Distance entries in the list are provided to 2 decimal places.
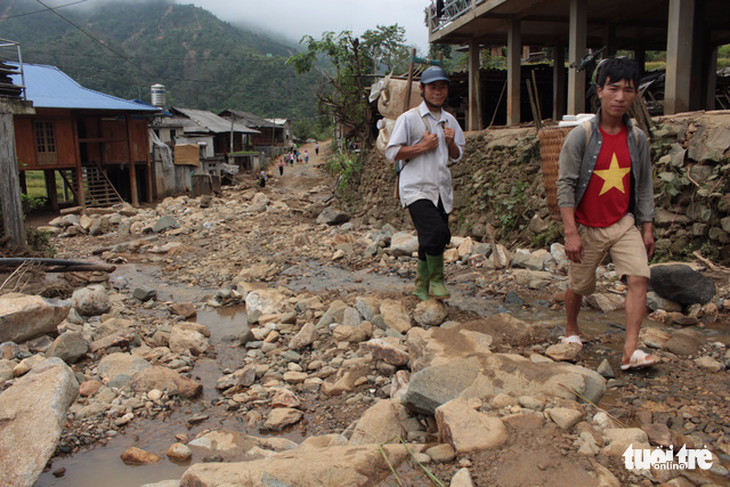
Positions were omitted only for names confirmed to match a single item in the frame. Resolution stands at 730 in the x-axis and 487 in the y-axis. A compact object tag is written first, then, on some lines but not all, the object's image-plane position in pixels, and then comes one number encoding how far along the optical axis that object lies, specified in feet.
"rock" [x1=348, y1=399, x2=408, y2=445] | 8.84
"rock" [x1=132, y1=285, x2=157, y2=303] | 23.45
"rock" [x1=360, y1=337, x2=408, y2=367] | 12.07
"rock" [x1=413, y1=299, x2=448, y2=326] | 14.34
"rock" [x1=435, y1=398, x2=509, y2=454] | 7.32
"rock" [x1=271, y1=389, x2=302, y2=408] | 11.53
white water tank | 98.73
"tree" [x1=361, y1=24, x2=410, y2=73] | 70.85
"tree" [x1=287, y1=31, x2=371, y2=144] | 44.94
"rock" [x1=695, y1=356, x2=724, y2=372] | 10.07
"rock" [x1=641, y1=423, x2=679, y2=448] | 7.47
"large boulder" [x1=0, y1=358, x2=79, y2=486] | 8.21
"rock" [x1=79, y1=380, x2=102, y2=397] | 12.30
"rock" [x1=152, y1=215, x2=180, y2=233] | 47.29
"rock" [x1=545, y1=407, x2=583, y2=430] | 7.68
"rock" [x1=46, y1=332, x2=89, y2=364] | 14.34
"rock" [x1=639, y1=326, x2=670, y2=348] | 11.62
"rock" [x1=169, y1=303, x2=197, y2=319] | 20.70
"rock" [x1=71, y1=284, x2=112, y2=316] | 19.77
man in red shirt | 9.87
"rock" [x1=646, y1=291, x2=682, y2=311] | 14.48
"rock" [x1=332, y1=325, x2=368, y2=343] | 14.51
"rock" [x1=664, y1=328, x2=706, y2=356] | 11.10
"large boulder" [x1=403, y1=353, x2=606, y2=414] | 8.81
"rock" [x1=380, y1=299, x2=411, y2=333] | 14.43
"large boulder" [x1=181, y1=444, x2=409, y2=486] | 6.94
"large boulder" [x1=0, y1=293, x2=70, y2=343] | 14.63
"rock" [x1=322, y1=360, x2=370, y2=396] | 11.87
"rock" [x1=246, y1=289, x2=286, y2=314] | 19.19
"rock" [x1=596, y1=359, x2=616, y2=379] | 10.06
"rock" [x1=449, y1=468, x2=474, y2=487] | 6.57
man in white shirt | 13.43
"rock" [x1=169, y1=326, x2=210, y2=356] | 15.81
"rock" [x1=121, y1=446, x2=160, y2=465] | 9.75
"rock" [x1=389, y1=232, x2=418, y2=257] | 26.30
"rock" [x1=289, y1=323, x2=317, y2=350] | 15.12
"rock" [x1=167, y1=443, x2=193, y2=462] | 9.62
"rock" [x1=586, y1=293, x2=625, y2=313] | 15.51
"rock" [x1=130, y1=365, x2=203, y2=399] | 12.53
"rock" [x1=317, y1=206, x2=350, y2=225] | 41.39
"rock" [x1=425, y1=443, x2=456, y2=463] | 7.29
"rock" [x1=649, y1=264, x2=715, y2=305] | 14.19
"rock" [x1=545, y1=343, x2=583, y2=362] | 10.99
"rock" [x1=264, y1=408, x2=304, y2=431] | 10.85
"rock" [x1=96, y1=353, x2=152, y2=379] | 13.50
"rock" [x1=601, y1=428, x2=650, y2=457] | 7.16
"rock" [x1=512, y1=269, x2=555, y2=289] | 18.76
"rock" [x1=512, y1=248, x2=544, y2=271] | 20.88
